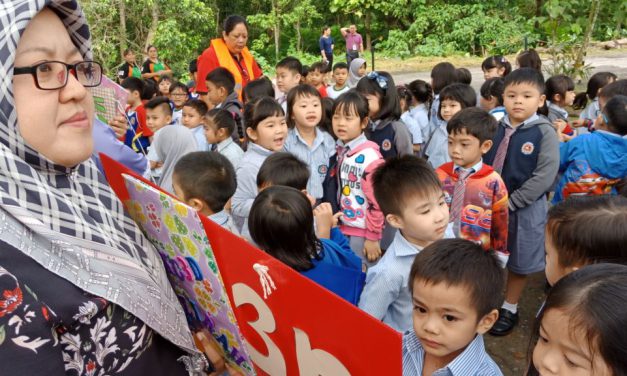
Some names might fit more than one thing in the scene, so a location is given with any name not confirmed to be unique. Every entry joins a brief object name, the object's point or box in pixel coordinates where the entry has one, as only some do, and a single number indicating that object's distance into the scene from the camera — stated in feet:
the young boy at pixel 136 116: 16.24
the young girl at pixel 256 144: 10.07
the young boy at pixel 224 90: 15.15
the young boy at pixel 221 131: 12.36
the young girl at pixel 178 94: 20.47
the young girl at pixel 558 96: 14.87
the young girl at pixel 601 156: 10.36
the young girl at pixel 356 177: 9.84
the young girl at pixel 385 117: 12.24
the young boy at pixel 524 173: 9.96
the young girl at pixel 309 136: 11.45
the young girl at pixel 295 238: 6.17
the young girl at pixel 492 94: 15.06
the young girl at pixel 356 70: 25.22
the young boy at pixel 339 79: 24.41
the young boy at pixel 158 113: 15.49
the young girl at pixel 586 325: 3.48
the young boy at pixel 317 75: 23.80
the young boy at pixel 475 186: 9.18
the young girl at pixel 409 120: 16.22
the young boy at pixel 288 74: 18.58
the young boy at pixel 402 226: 6.44
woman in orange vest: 16.28
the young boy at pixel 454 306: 4.94
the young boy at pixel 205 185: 7.57
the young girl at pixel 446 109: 13.20
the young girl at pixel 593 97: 14.81
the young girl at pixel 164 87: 24.45
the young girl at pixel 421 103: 16.65
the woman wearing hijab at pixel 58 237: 3.04
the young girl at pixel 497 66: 19.49
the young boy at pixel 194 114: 15.12
